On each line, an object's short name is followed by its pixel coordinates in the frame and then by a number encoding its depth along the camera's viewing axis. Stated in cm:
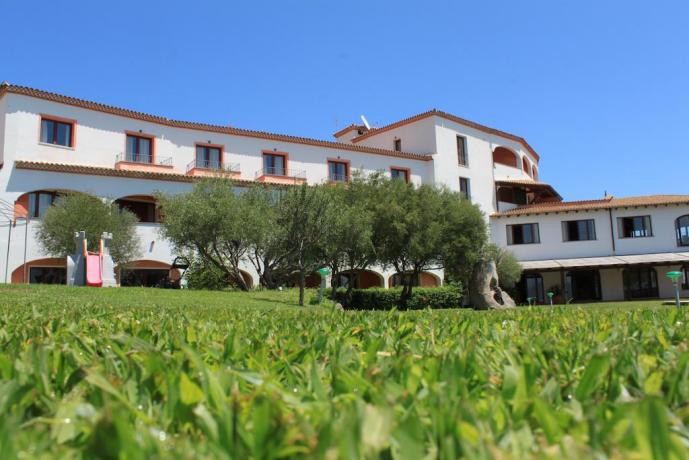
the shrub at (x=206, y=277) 2573
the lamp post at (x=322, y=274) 2129
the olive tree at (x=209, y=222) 2236
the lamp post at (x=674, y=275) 1623
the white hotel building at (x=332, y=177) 2498
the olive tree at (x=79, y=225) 2312
